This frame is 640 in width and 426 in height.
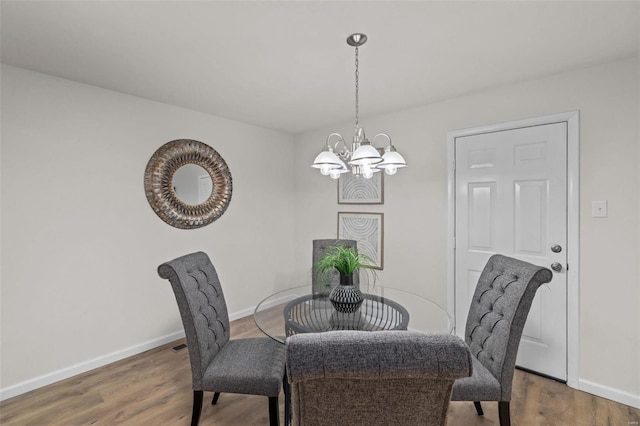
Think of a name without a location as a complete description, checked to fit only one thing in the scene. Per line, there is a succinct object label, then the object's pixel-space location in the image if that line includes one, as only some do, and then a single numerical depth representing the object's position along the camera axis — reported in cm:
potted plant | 187
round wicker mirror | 297
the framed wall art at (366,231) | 347
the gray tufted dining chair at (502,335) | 154
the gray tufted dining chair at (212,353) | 166
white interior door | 238
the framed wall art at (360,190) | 347
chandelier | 168
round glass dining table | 172
